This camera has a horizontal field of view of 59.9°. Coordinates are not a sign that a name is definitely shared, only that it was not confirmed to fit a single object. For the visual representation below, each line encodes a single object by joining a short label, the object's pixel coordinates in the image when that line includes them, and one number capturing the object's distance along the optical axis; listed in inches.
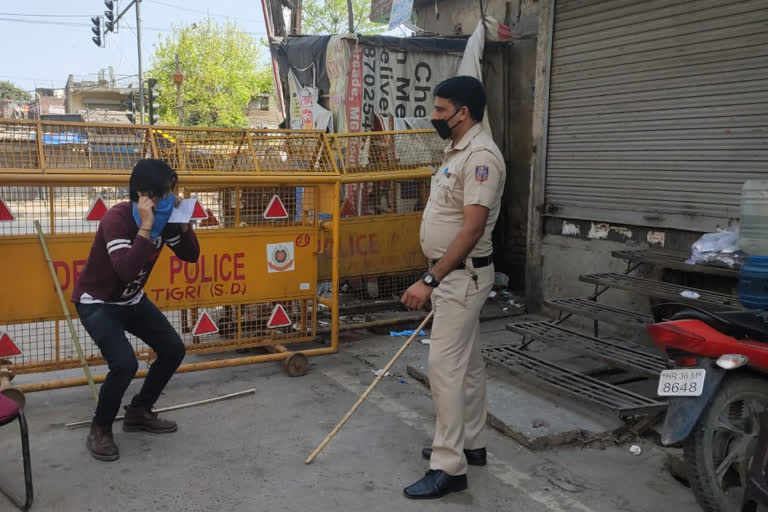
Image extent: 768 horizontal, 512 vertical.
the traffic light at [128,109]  1490.9
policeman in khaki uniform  129.1
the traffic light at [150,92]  1010.4
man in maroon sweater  143.7
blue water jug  140.0
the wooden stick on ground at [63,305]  165.2
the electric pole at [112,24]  941.8
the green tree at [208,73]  1637.6
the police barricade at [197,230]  176.9
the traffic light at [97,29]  1001.5
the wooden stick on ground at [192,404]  168.1
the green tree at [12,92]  3079.5
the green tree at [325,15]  1551.4
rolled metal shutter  202.5
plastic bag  194.2
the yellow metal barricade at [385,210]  258.1
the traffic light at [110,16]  919.0
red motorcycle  116.0
